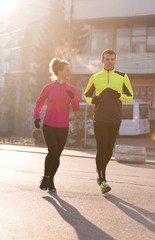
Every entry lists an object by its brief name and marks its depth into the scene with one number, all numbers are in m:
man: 6.50
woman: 6.59
